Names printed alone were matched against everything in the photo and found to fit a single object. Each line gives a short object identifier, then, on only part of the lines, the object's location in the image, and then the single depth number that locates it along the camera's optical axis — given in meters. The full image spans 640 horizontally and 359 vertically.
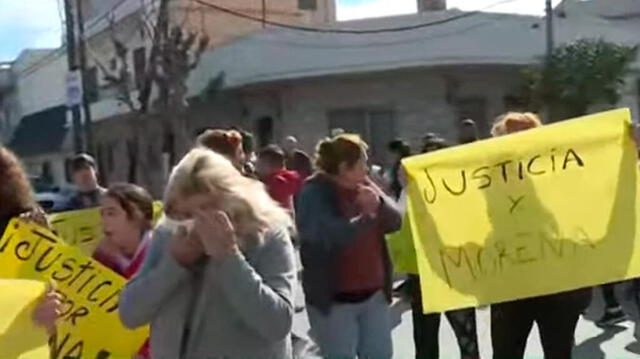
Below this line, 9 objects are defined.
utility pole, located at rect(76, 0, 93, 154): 28.76
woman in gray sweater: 3.66
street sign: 22.94
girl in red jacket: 5.33
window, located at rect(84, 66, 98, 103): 41.86
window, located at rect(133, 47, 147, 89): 36.06
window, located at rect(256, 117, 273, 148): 30.11
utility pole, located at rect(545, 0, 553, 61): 28.34
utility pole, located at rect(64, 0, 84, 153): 24.94
